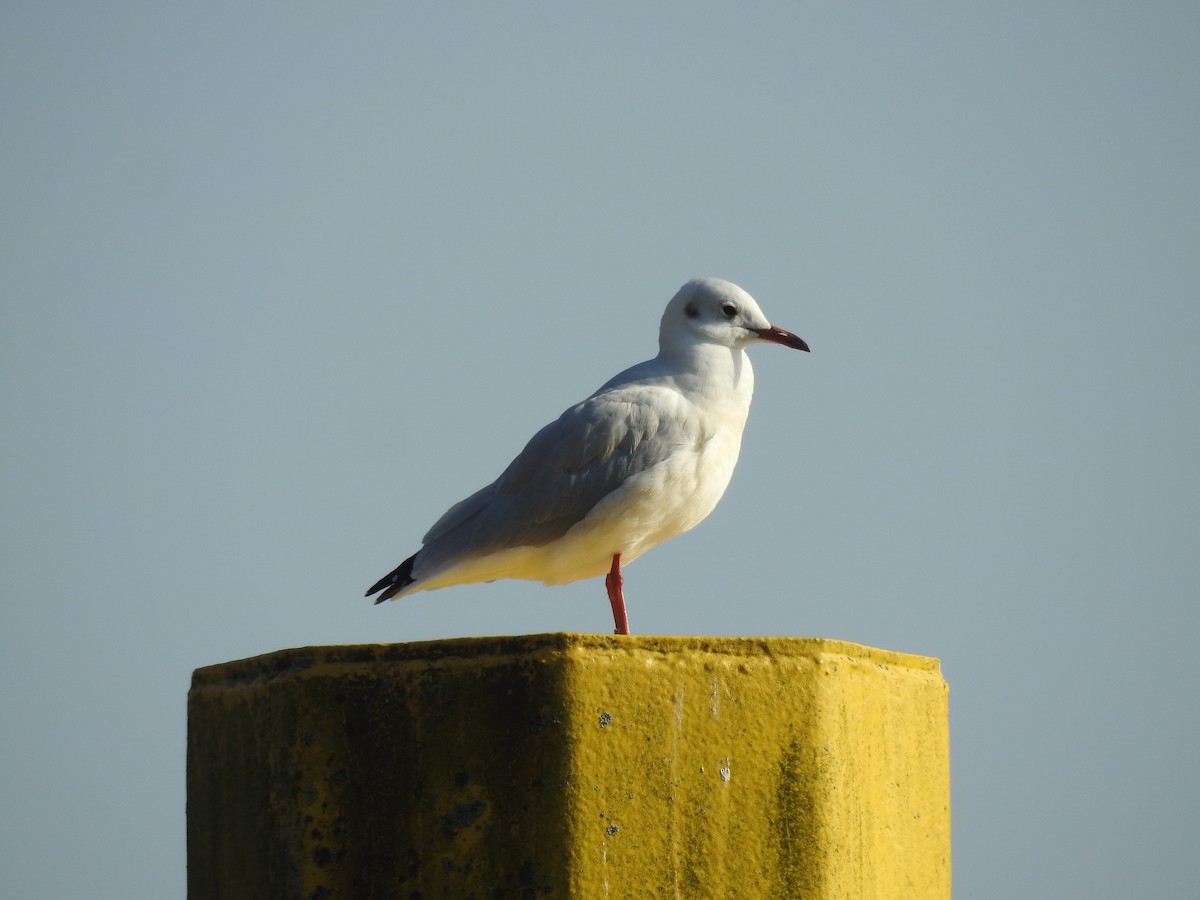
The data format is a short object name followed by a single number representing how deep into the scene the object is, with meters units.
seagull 15.16
